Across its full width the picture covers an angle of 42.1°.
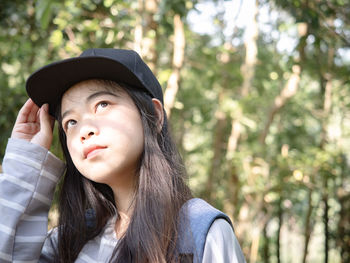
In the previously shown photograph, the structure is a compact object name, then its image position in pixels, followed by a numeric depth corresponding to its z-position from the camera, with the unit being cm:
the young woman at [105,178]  129
